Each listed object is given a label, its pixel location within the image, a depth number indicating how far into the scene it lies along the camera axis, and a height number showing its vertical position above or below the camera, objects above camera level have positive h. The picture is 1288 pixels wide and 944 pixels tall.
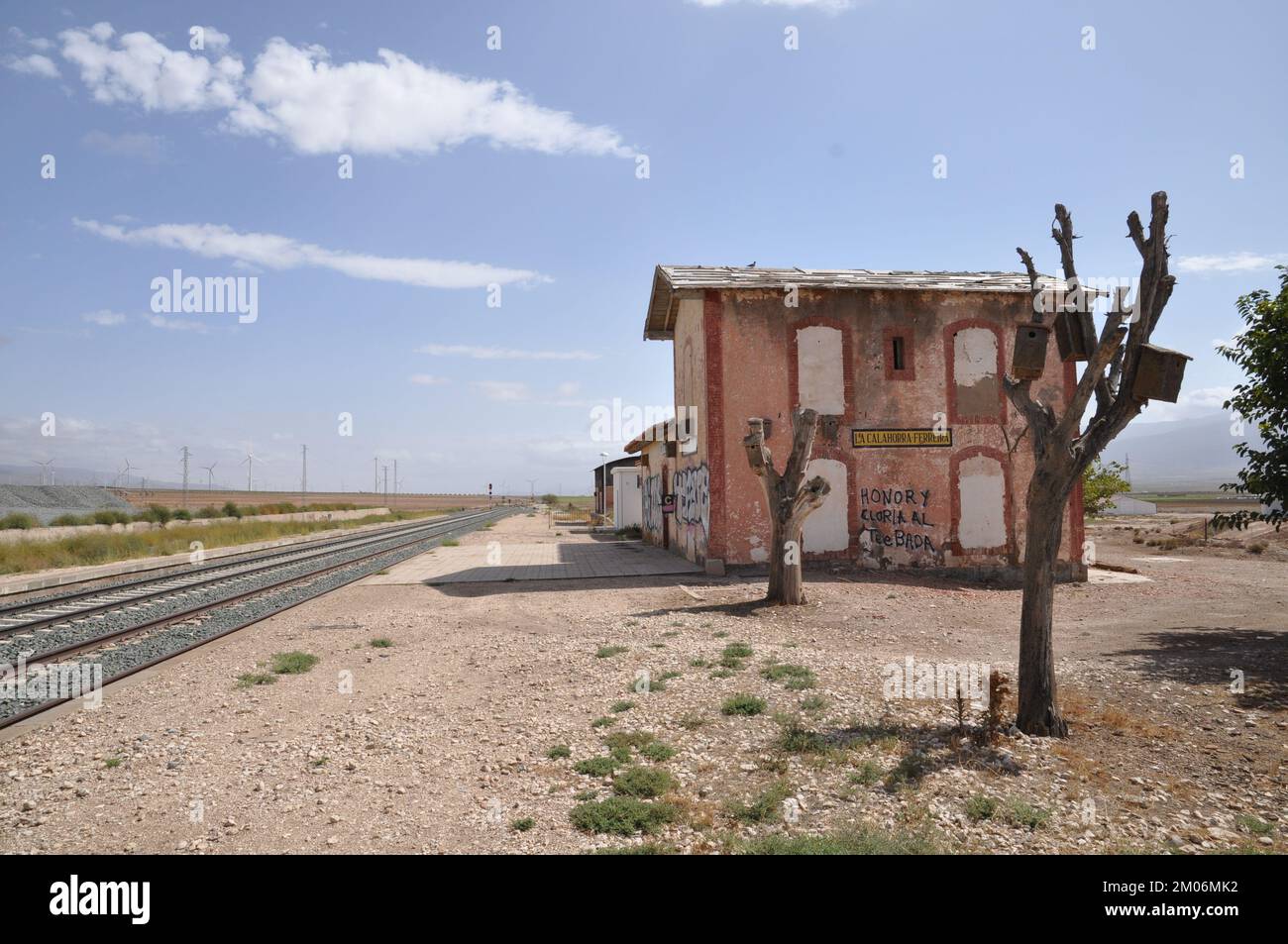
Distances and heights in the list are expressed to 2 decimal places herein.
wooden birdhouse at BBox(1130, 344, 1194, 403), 5.89 +0.78
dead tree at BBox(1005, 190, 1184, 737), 6.07 +0.40
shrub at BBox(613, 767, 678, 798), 5.20 -2.25
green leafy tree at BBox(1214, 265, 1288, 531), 9.37 +0.90
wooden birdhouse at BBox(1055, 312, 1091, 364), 6.53 +1.21
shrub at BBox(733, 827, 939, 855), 4.17 -2.21
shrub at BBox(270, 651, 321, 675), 9.10 -2.31
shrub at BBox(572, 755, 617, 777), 5.59 -2.26
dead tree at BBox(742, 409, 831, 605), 12.85 -0.45
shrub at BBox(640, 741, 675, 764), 5.86 -2.26
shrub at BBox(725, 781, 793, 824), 4.79 -2.26
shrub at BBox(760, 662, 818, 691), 7.78 -2.26
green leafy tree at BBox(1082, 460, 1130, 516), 23.88 -0.56
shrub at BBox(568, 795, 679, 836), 4.67 -2.24
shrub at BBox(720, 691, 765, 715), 6.98 -2.25
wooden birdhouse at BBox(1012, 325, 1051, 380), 6.54 +1.11
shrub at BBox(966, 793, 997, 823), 4.73 -2.24
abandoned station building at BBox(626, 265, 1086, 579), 17.53 +1.72
